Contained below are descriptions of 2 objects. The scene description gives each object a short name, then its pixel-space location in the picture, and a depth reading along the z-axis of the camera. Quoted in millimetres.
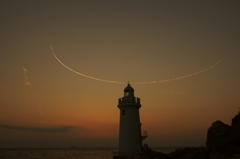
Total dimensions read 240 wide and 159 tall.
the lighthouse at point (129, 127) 30078
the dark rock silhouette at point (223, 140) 15688
